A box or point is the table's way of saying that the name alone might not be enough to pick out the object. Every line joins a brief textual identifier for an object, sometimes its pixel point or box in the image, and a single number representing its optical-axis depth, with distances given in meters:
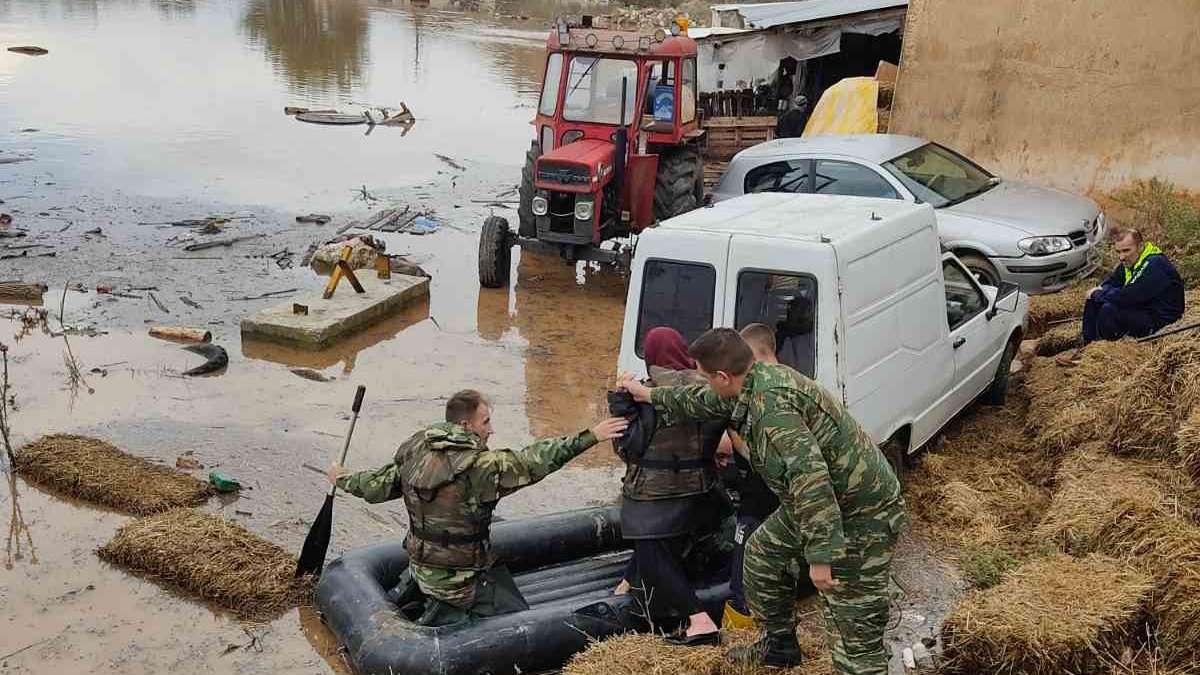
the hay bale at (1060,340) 10.07
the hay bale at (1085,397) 7.68
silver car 11.49
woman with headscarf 5.48
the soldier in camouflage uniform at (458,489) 5.34
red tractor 12.50
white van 6.42
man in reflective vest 8.85
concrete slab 10.98
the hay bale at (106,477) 7.55
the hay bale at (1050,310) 10.94
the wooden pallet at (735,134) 20.94
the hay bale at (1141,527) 5.28
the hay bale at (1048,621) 5.15
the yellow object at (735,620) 5.69
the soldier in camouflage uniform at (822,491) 4.40
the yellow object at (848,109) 17.52
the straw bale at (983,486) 7.22
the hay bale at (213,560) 6.39
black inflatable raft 5.32
